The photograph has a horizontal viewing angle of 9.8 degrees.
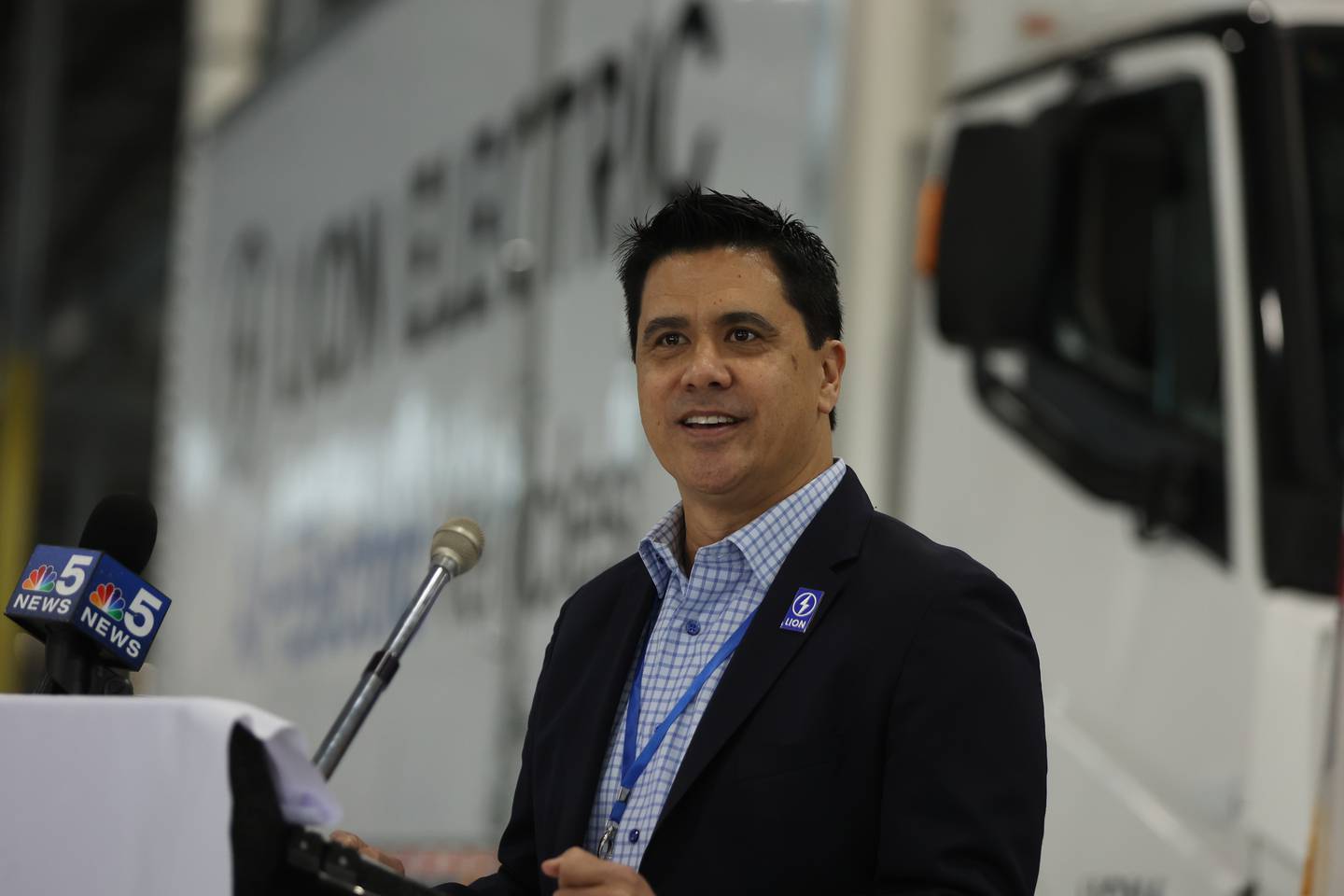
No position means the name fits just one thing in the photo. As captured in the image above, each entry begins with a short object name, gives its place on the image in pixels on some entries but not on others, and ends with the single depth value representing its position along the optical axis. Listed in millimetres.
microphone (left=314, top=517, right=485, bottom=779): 6438
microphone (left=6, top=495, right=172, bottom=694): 6345
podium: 6094
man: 6175
